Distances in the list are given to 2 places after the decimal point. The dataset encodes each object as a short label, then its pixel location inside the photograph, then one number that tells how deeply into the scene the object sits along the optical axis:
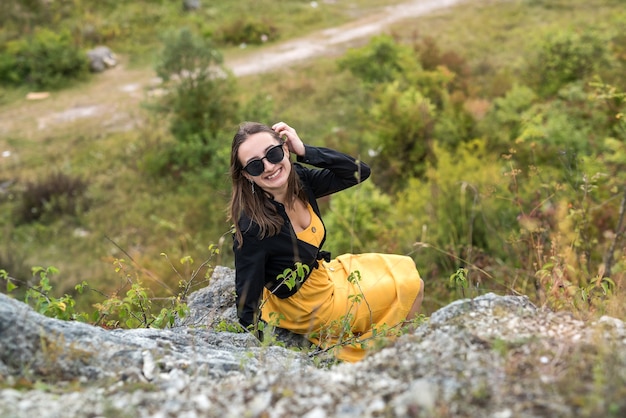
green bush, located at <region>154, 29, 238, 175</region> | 9.01
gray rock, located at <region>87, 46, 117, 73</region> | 12.76
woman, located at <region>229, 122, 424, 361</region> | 2.84
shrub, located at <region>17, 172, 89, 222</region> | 8.69
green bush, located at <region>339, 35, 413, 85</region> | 10.45
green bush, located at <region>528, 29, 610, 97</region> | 8.70
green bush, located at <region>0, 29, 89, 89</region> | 12.14
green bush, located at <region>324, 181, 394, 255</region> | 6.13
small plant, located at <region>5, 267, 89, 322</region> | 2.43
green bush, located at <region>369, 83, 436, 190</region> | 8.52
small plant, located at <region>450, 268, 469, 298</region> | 2.35
